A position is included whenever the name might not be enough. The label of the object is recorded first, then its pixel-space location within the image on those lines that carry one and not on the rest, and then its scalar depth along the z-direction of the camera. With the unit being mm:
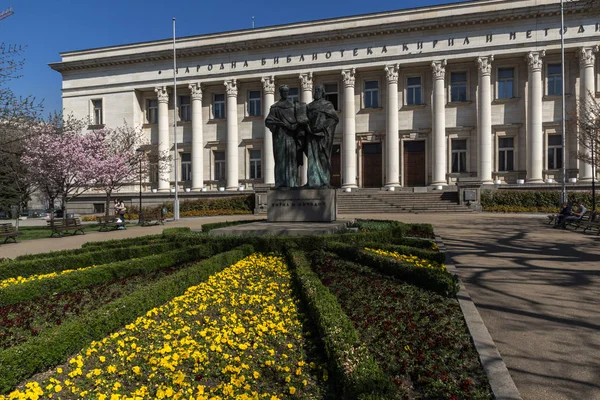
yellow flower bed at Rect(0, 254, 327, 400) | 3525
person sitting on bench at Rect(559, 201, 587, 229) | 17109
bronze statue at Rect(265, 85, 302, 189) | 12969
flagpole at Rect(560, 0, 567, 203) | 26125
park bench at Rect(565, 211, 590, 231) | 16134
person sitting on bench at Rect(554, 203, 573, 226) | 17500
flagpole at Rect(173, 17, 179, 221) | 29122
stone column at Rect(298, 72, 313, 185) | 35625
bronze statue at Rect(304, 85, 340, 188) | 12688
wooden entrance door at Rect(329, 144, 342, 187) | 37038
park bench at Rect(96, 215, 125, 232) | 21578
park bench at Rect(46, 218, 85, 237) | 18750
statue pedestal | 12555
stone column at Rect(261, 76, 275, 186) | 36562
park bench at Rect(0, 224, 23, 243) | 16394
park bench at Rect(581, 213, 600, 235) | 14545
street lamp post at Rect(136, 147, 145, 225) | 34275
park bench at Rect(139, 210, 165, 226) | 24502
